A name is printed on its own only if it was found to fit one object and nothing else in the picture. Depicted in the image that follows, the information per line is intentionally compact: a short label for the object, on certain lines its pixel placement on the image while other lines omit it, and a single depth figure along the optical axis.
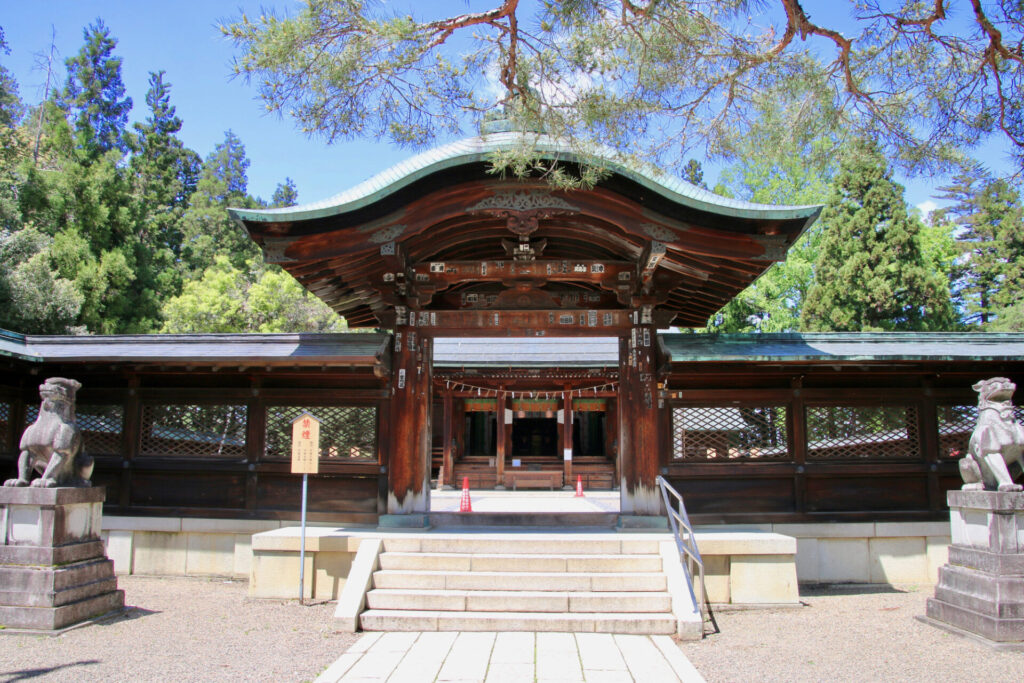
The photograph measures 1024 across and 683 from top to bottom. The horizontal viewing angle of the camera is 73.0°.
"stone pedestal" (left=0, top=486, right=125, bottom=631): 6.23
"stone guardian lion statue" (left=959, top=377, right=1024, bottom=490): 6.46
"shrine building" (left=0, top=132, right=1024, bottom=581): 8.51
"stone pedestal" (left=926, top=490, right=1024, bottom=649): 5.88
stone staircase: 6.31
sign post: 7.74
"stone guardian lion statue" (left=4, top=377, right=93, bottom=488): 6.78
